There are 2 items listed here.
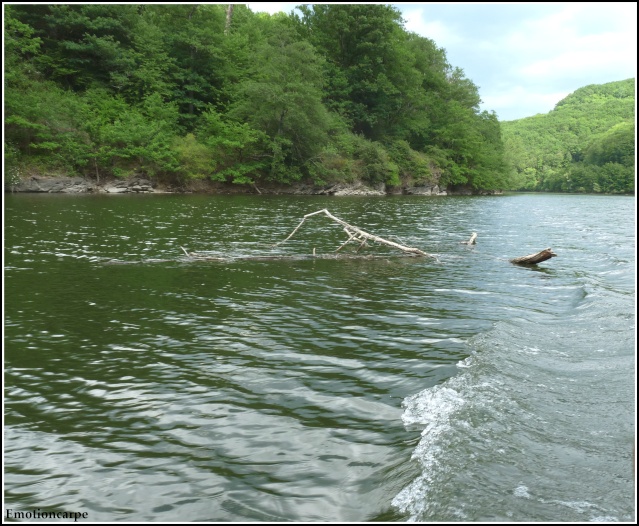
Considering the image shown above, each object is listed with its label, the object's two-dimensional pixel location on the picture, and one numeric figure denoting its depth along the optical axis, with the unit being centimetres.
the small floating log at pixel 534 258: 1466
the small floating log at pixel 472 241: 1842
